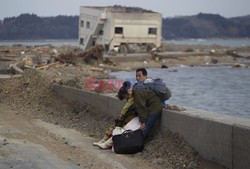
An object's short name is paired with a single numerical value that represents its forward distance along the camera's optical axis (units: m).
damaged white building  74.44
